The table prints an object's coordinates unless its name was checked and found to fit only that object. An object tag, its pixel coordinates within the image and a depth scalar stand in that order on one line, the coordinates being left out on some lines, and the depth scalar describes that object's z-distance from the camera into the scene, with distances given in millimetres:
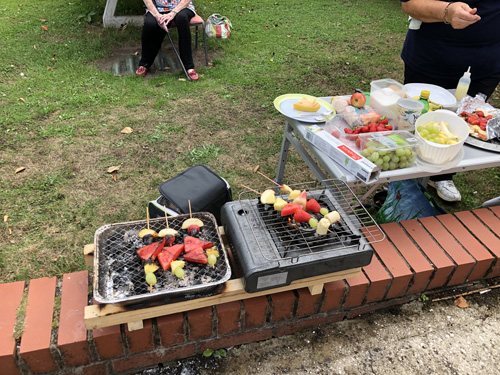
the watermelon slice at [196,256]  1971
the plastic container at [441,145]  2344
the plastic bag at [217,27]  6391
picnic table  2322
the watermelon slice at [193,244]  2027
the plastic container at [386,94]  2766
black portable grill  1892
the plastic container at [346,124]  2555
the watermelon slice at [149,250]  1981
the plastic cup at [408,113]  2645
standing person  2750
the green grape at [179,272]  1887
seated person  5148
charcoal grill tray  1841
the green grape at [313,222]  2037
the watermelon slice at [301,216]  2041
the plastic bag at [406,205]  3012
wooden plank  1818
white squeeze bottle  2904
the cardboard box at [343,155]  2234
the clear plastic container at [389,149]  2303
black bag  2568
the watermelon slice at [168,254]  1941
